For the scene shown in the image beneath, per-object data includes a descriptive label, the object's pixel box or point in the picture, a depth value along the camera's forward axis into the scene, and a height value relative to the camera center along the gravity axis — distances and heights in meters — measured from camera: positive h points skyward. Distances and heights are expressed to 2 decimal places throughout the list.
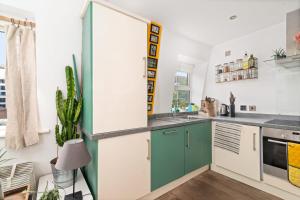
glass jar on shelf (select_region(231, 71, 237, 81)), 2.65 +0.46
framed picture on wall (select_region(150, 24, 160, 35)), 2.02 +1.04
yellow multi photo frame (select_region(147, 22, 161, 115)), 2.04 +0.67
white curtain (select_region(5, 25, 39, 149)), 1.31 +0.12
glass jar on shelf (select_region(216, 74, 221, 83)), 2.92 +0.46
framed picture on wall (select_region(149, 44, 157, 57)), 2.06 +0.75
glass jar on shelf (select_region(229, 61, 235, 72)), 2.69 +0.65
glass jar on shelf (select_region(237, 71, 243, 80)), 2.57 +0.46
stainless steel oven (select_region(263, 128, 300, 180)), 1.62 -0.60
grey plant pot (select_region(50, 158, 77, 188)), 1.34 -0.74
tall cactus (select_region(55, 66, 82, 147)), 1.43 -0.12
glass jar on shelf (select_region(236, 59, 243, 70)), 2.57 +0.67
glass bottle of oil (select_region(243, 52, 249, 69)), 2.46 +0.68
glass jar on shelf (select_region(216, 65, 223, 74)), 2.90 +0.65
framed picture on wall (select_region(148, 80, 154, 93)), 2.12 +0.22
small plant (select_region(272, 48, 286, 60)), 2.00 +0.69
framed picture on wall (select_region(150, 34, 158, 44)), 2.04 +0.90
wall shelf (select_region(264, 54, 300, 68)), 1.84 +0.54
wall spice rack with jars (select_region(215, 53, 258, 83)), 2.42 +0.57
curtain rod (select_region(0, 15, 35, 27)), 1.34 +0.78
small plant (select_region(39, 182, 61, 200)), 0.92 -0.62
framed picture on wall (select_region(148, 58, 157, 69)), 2.08 +0.56
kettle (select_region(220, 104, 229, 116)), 2.70 -0.18
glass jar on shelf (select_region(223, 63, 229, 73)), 2.78 +0.64
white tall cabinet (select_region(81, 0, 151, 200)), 1.26 +0.02
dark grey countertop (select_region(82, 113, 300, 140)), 1.31 -0.30
